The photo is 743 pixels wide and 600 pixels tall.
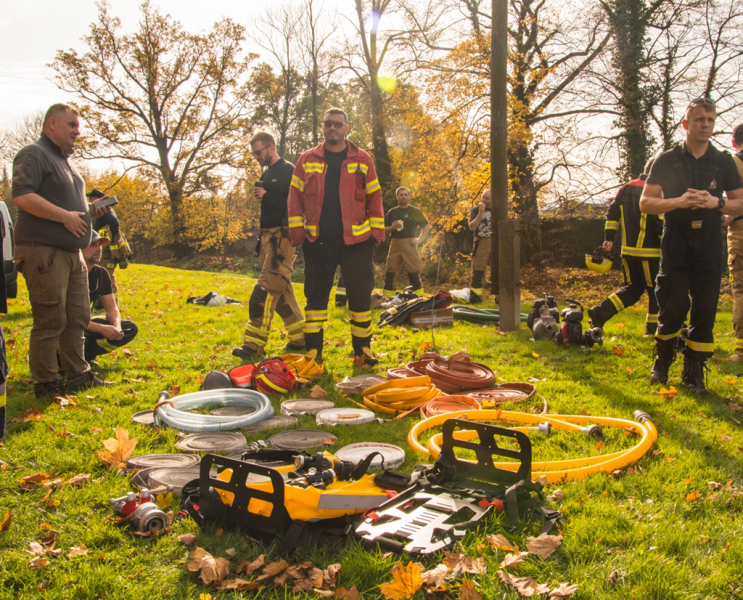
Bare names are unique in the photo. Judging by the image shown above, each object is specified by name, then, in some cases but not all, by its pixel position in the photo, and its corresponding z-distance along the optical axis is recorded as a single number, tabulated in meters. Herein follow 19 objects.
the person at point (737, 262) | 6.32
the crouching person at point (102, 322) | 5.98
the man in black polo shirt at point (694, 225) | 4.87
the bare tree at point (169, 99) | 32.38
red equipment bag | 5.18
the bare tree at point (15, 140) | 44.63
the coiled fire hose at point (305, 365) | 5.57
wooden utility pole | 8.14
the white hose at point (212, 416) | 4.18
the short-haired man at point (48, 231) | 4.69
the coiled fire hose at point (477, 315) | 8.92
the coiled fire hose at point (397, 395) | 4.73
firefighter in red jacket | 6.10
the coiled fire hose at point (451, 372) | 5.30
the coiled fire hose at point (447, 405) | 4.52
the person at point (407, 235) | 12.08
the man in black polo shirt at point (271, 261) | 6.84
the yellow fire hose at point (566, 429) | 3.26
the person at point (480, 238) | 11.96
